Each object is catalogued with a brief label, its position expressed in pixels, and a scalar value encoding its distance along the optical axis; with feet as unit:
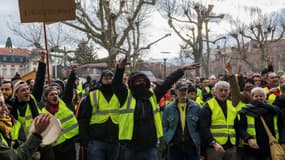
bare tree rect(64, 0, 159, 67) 83.51
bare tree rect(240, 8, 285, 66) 141.35
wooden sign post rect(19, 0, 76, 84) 23.47
